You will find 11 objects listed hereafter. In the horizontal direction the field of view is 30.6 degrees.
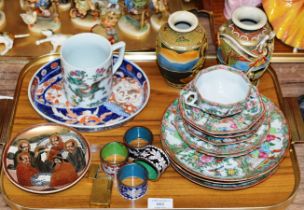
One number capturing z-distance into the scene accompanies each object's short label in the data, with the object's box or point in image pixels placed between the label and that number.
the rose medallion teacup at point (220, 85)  0.94
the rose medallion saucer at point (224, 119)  0.91
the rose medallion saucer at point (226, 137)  0.92
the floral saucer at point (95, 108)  1.07
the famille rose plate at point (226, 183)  0.95
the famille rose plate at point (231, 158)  0.94
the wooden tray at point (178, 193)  0.94
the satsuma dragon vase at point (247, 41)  1.05
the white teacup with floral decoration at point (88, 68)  1.02
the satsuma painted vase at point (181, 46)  1.05
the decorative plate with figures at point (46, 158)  0.97
